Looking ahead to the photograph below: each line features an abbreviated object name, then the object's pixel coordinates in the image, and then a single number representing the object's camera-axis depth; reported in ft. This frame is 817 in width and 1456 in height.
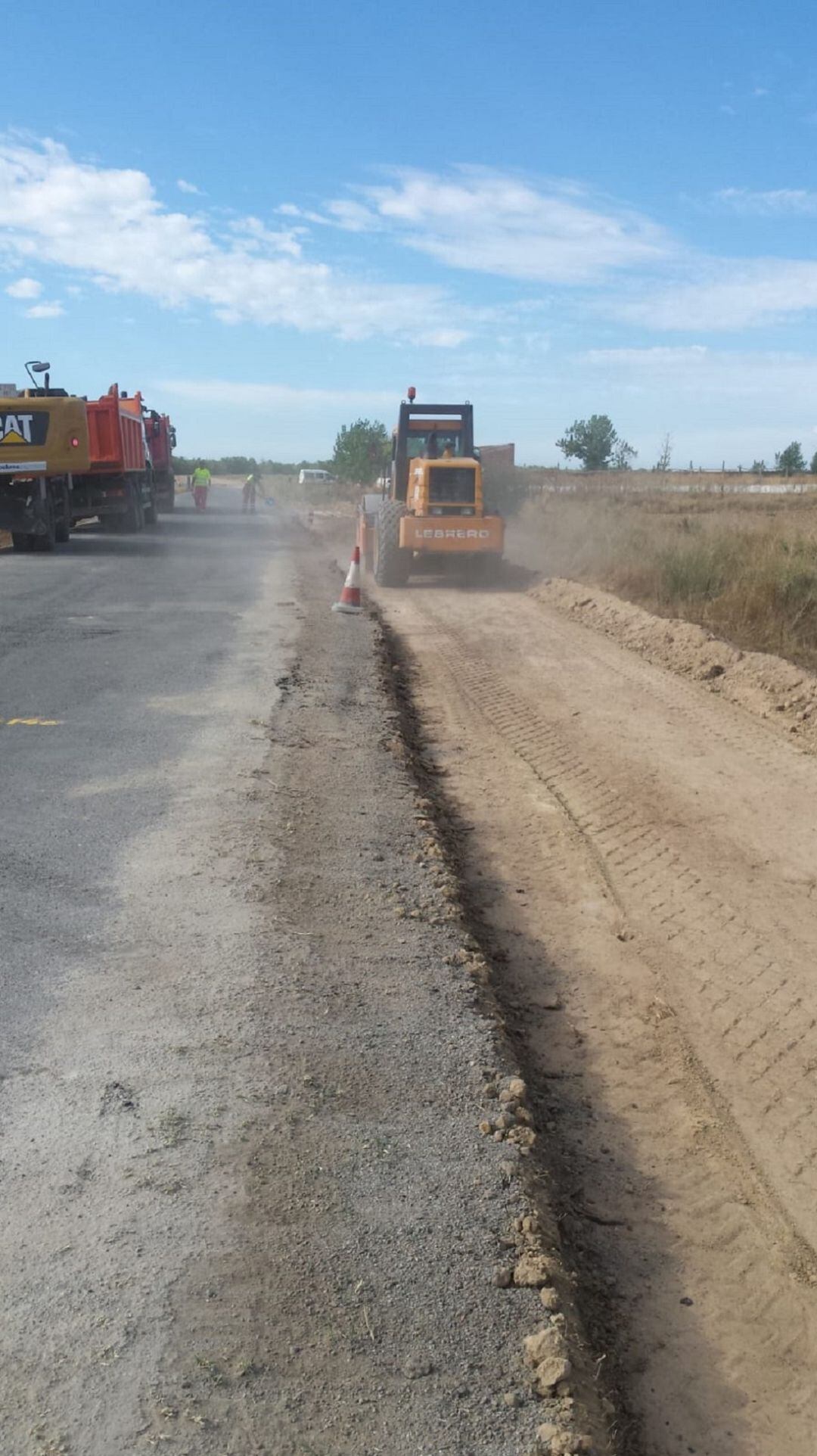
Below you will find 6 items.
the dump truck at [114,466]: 83.87
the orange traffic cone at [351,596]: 48.47
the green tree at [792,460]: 274.36
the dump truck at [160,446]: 115.31
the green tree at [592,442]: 300.40
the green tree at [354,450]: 173.41
